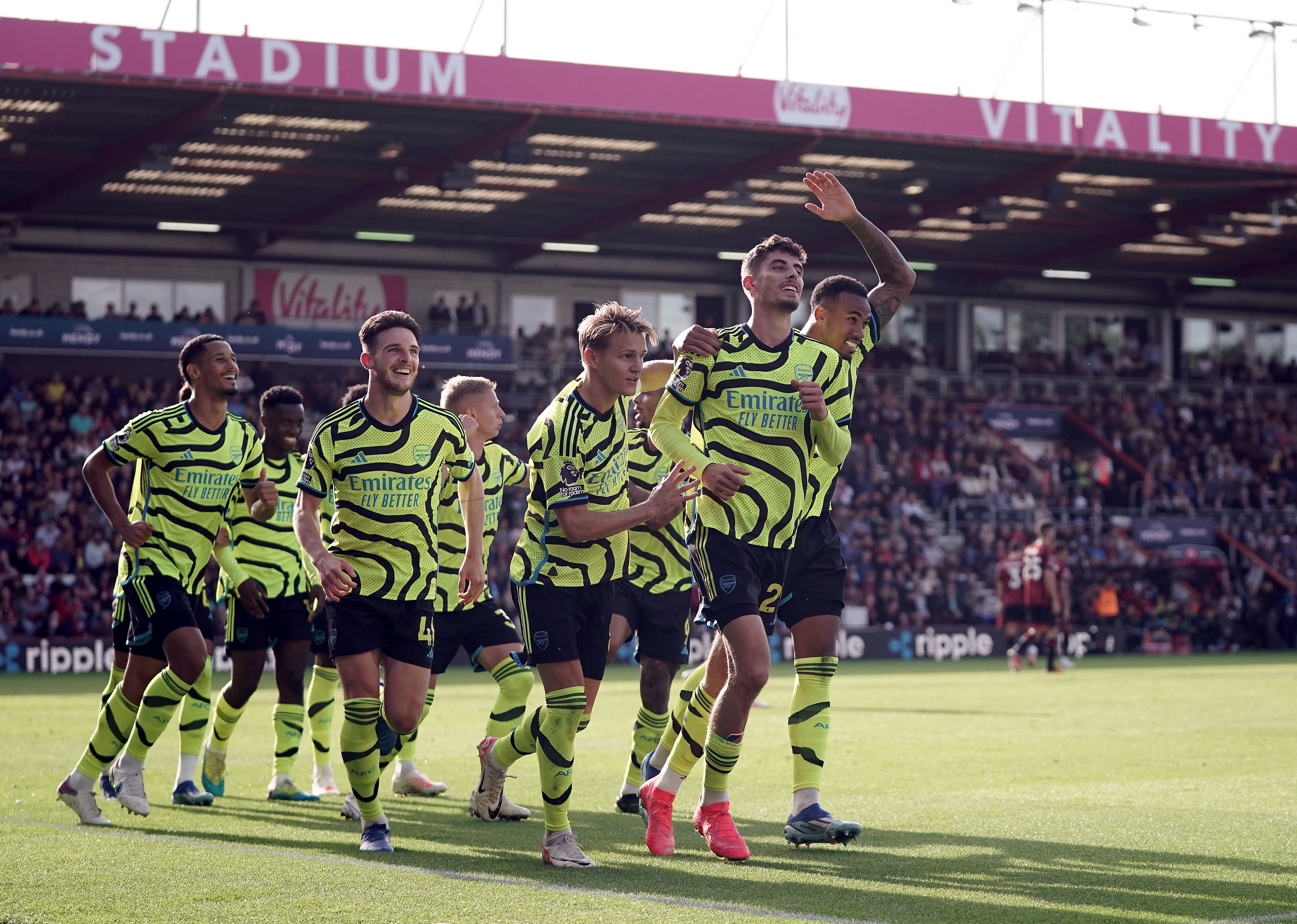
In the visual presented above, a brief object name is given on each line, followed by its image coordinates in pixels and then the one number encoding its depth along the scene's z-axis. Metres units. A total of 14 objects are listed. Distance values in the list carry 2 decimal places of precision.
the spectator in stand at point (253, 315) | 64.94
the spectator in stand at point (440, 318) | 71.56
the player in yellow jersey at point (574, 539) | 13.08
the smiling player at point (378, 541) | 13.74
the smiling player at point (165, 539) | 15.83
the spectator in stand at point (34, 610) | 49.94
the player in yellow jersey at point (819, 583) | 13.82
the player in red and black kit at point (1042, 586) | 47.34
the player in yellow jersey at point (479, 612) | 16.70
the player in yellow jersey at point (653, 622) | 16.83
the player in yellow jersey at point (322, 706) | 17.77
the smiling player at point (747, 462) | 13.53
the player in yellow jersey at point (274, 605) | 17.86
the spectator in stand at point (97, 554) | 52.19
